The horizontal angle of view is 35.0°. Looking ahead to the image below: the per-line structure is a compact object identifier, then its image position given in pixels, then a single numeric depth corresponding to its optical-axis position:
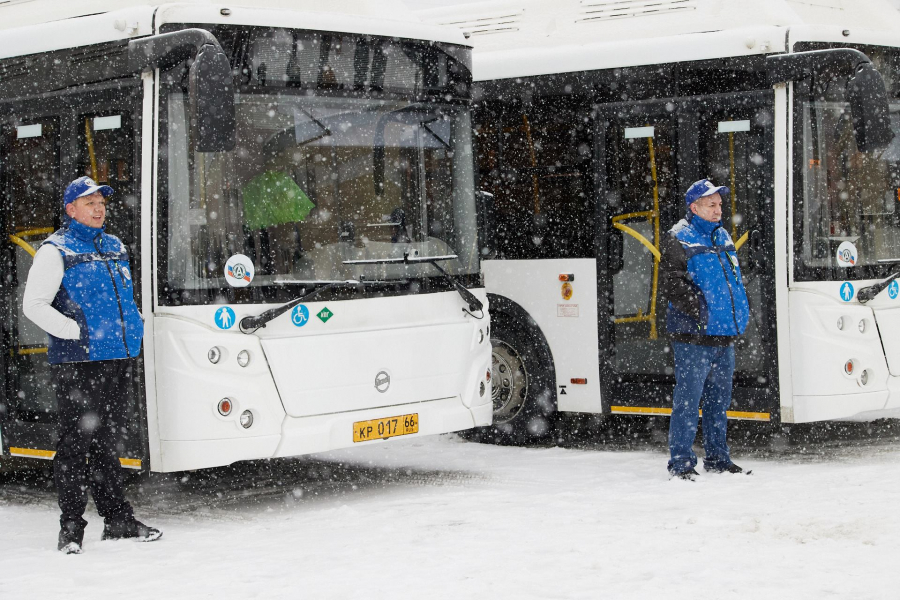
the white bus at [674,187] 9.88
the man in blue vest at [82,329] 7.64
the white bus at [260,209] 8.22
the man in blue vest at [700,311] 9.29
